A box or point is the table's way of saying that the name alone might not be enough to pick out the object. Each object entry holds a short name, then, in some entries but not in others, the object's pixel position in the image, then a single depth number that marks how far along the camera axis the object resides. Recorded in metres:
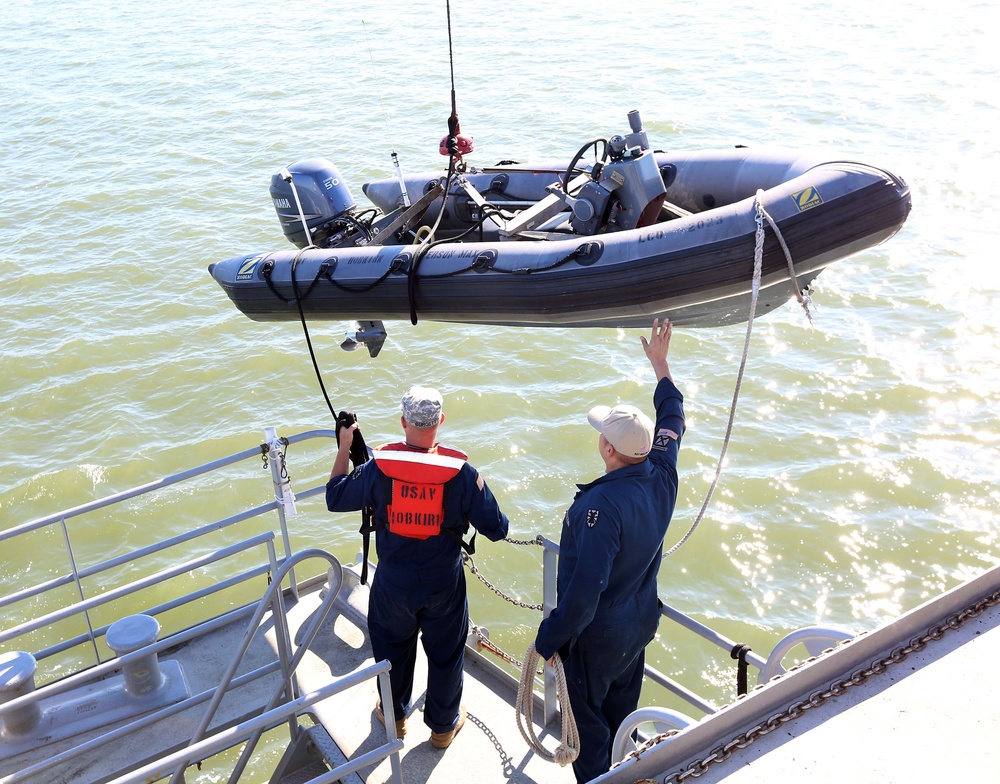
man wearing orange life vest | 3.24
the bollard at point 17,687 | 3.59
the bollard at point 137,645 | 3.65
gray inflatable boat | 4.35
